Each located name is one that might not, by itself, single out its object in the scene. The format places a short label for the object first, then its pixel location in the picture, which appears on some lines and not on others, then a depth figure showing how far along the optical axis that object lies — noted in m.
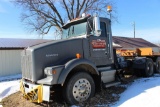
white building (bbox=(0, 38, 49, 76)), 9.86
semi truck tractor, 3.48
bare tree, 16.26
